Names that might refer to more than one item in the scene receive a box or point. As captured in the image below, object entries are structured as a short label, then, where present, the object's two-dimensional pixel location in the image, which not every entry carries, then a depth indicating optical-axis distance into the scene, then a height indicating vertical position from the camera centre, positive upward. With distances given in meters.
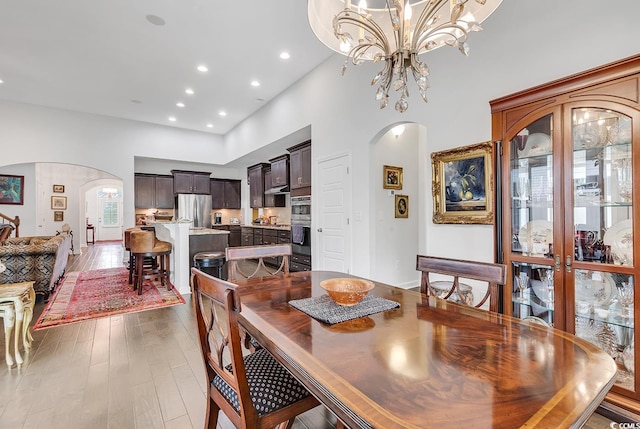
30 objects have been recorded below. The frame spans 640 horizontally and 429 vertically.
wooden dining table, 0.67 -0.46
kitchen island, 4.53 -0.48
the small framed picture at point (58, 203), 9.07 +0.41
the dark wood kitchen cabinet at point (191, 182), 8.37 +0.98
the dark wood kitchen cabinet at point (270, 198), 7.62 +0.45
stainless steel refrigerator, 8.22 +0.21
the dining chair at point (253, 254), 2.20 -0.31
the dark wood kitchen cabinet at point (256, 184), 7.82 +0.87
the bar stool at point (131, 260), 4.81 -0.76
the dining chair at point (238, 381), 1.04 -0.70
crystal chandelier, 1.62 +1.10
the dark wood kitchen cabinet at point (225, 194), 9.09 +0.69
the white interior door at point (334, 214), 4.28 +0.01
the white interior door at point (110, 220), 12.95 -0.19
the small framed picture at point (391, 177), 4.21 +0.55
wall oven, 5.33 -0.34
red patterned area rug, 3.45 -1.18
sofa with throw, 3.79 -0.64
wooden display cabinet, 1.72 +0.04
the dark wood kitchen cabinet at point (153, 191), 8.04 +0.69
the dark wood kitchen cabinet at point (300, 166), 5.46 +0.96
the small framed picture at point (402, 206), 4.43 +0.13
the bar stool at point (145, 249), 4.16 -0.49
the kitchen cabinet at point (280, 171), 6.51 +1.02
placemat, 1.28 -0.45
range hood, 6.61 +0.59
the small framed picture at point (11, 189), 7.41 +0.70
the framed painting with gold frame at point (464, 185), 2.55 +0.28
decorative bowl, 1.38 -0.38
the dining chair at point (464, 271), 1.50 -0.32
